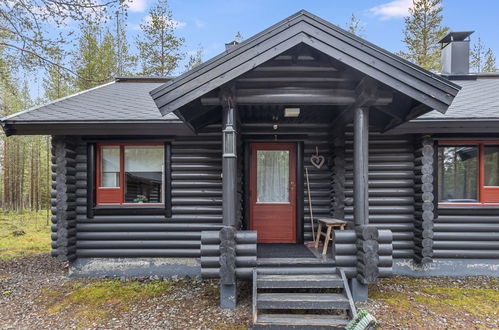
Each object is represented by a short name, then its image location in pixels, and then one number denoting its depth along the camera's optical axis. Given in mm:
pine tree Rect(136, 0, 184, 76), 13594
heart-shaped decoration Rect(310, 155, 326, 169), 5434
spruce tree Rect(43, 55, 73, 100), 11773
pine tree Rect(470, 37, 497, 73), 15633
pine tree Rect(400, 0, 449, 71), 13477
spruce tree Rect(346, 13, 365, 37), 15398
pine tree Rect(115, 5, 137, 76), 13516
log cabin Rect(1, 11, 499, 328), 3887
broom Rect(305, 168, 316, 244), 5215
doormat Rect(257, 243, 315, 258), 4340
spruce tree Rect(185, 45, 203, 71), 14055
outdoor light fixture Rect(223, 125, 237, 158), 3697
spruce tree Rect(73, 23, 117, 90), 11844
